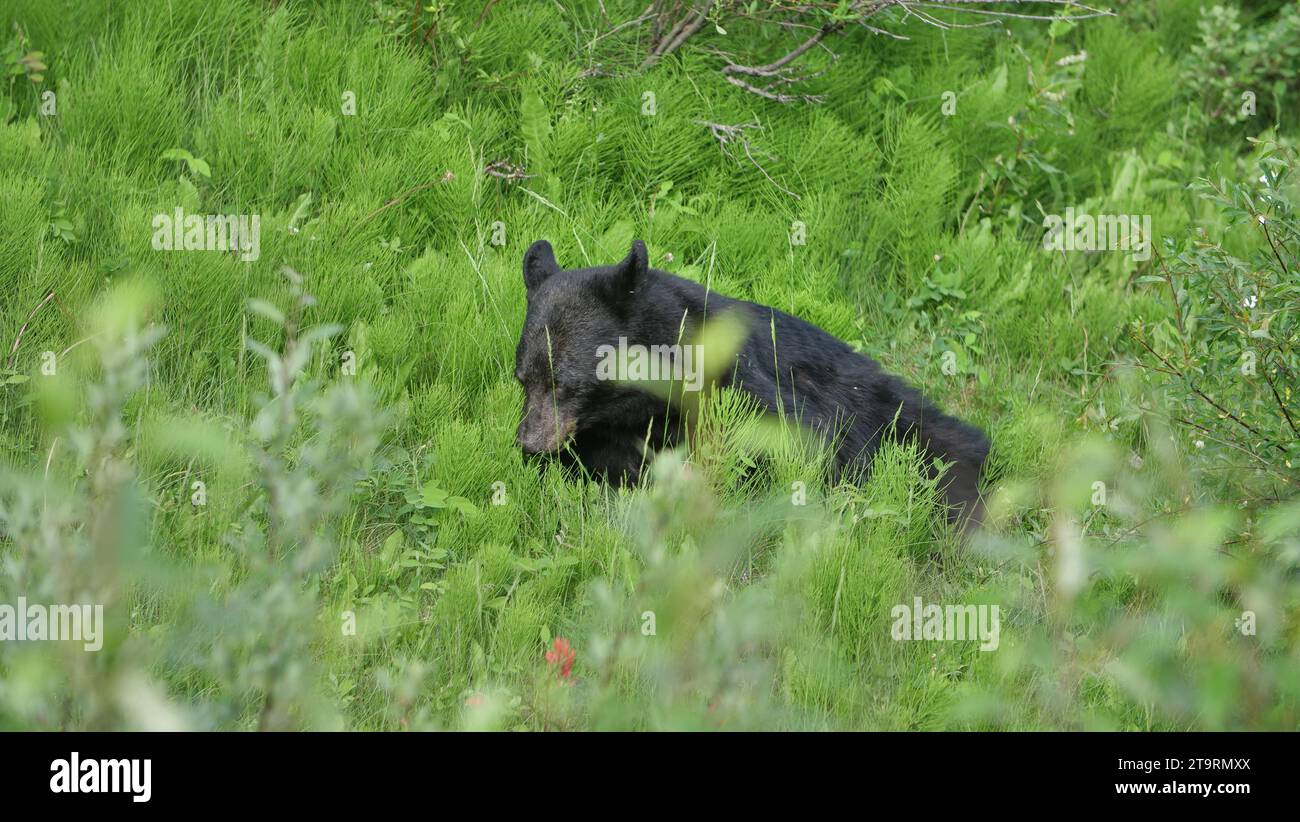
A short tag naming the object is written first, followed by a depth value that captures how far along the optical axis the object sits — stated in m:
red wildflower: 7.09
